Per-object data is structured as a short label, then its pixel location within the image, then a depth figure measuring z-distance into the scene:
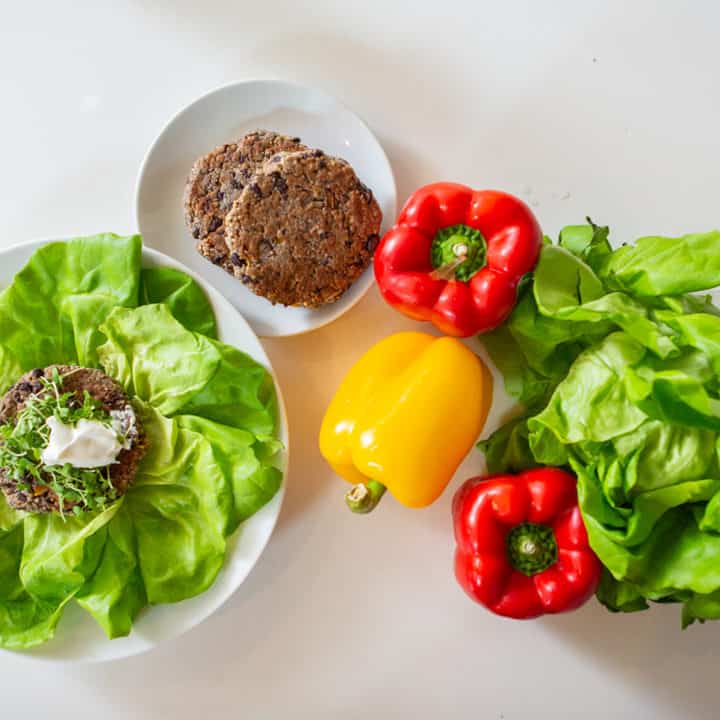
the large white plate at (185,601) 0.47
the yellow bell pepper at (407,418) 0.47
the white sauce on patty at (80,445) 0.43
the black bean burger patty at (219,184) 0.49
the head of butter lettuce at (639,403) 0.42
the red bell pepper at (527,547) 0.46
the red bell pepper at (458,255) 0.45
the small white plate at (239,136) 0.50
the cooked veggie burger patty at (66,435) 0.43
